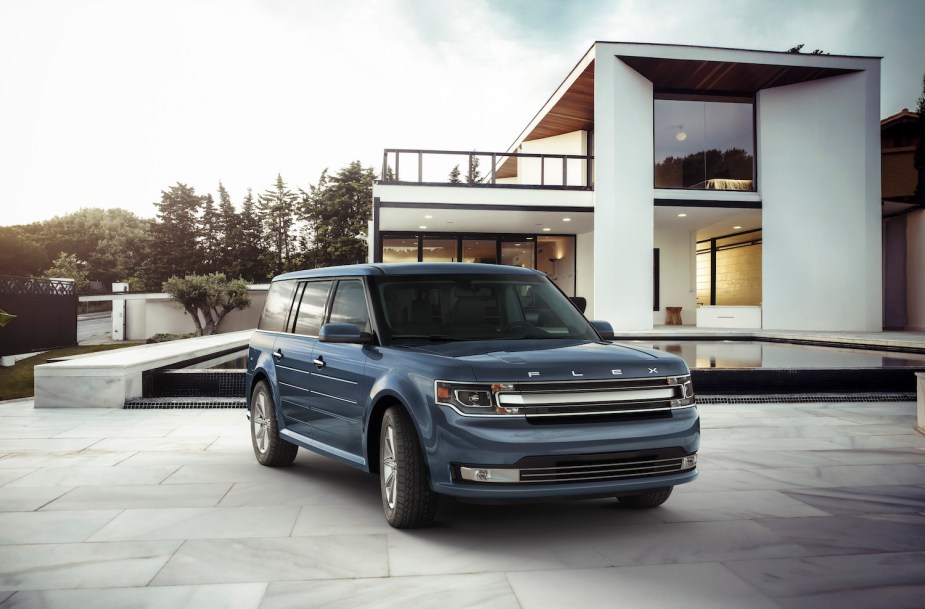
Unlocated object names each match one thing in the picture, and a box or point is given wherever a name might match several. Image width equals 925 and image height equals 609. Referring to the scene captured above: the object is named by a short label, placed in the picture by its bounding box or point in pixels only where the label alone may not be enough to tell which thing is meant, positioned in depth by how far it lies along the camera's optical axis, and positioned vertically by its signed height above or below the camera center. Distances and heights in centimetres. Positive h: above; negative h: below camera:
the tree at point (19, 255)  7500 +669
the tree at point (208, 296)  3759 +115
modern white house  2219 +450
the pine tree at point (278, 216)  7888 +1117
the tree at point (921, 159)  2633 +610
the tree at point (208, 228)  8275 +1033
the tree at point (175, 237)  8069 +903
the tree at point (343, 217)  6712 +973
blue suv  397 -44
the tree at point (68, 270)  8444 +578
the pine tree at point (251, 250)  7862 +745
